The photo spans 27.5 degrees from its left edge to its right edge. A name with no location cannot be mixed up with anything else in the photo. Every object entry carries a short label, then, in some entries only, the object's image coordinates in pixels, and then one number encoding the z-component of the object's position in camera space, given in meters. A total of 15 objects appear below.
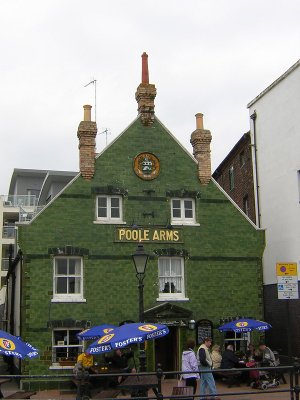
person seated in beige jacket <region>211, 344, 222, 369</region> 20.84
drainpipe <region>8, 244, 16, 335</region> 30.44
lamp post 16.75
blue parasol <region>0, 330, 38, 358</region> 14.29
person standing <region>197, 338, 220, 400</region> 15.07
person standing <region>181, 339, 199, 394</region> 15.66
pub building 23.45
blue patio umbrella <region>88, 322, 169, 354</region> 16.36
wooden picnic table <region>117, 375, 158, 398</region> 14.12
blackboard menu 24.52
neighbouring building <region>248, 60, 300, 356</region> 25.36
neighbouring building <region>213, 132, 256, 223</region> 30.73
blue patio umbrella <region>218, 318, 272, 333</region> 23.06
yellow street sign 15.56
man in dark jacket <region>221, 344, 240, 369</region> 20.41
